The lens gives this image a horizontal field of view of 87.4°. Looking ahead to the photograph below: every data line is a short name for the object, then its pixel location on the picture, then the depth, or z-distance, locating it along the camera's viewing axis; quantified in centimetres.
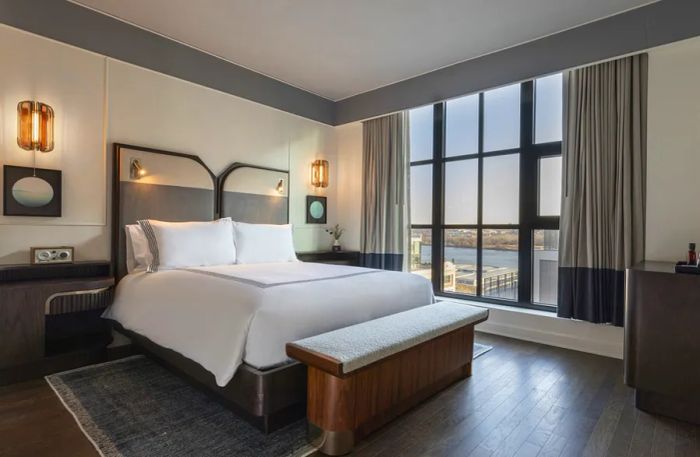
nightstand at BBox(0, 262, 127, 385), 250
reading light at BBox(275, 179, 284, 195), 461
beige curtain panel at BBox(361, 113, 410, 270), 475
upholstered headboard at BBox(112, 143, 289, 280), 328
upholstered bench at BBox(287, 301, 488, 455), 176
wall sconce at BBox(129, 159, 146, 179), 334
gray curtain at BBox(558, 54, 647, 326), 305
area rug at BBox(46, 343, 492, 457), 180
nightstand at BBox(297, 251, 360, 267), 461
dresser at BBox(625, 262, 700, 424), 212
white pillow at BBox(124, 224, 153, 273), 311
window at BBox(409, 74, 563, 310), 378
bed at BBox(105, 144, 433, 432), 187
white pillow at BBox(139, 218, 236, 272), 307
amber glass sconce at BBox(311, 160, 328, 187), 505
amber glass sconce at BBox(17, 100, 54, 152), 280
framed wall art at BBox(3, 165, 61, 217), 276
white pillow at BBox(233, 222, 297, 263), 361
